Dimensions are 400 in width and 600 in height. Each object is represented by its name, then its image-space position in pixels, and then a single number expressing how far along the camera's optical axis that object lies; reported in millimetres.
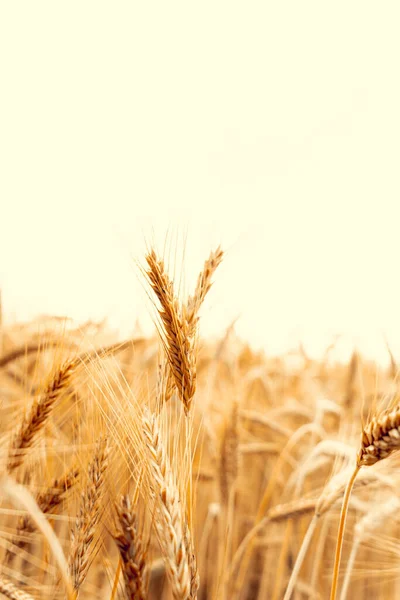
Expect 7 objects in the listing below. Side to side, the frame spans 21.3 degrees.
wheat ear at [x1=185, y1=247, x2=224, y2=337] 581
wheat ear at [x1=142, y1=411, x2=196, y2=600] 500
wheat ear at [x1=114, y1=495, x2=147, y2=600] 514
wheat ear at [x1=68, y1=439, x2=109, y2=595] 541
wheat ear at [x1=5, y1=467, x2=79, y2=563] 608
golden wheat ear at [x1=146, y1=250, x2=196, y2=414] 555
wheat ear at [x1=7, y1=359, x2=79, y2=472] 593
